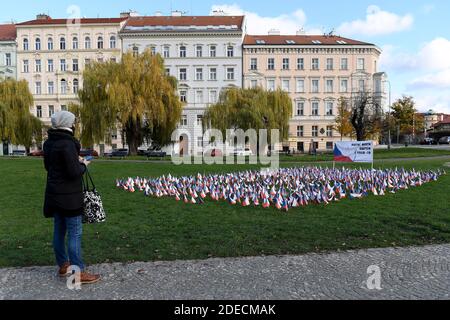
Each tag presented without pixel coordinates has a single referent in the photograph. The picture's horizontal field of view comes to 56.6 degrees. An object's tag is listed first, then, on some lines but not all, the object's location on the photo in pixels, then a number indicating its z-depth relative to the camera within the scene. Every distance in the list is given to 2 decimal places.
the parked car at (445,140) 78.75
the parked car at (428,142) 82.28
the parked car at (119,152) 54.35
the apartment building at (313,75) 67.81
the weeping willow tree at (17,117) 41.47
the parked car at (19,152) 59.41
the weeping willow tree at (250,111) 42.09
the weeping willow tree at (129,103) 37.34
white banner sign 17.05
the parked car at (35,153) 54.59
